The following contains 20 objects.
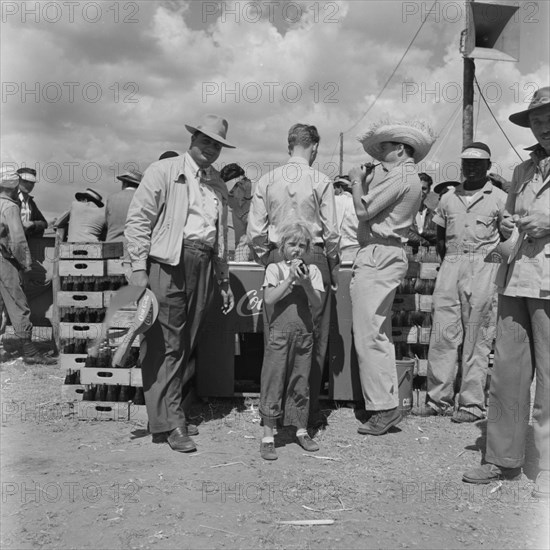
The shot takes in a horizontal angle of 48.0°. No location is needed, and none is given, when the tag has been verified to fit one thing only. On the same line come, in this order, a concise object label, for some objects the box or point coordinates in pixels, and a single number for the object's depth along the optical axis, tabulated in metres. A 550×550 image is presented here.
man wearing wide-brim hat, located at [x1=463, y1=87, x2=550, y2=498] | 3.75
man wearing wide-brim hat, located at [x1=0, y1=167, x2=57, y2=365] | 7.12
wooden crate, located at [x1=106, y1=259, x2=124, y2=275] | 5.76
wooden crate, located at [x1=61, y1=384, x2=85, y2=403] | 5.37
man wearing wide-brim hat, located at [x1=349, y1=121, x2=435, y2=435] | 4.88
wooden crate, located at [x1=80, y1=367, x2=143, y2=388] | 5.14
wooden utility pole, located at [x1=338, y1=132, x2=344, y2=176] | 38.39
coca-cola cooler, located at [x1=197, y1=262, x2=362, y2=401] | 5.39
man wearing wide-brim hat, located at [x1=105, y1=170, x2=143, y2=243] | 7.30
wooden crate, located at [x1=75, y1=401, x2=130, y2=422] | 5.14
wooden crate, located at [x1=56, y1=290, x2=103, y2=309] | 5.72
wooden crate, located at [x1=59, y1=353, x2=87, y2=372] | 5.42
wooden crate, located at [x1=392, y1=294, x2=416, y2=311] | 5.73
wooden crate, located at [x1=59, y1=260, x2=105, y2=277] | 5.66
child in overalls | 4.45
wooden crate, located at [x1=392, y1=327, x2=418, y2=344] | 5.71
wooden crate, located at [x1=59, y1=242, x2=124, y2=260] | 5.66
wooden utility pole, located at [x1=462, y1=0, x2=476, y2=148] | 11.64
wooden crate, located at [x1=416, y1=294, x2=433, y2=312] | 5.74
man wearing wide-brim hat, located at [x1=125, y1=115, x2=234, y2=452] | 4.54
